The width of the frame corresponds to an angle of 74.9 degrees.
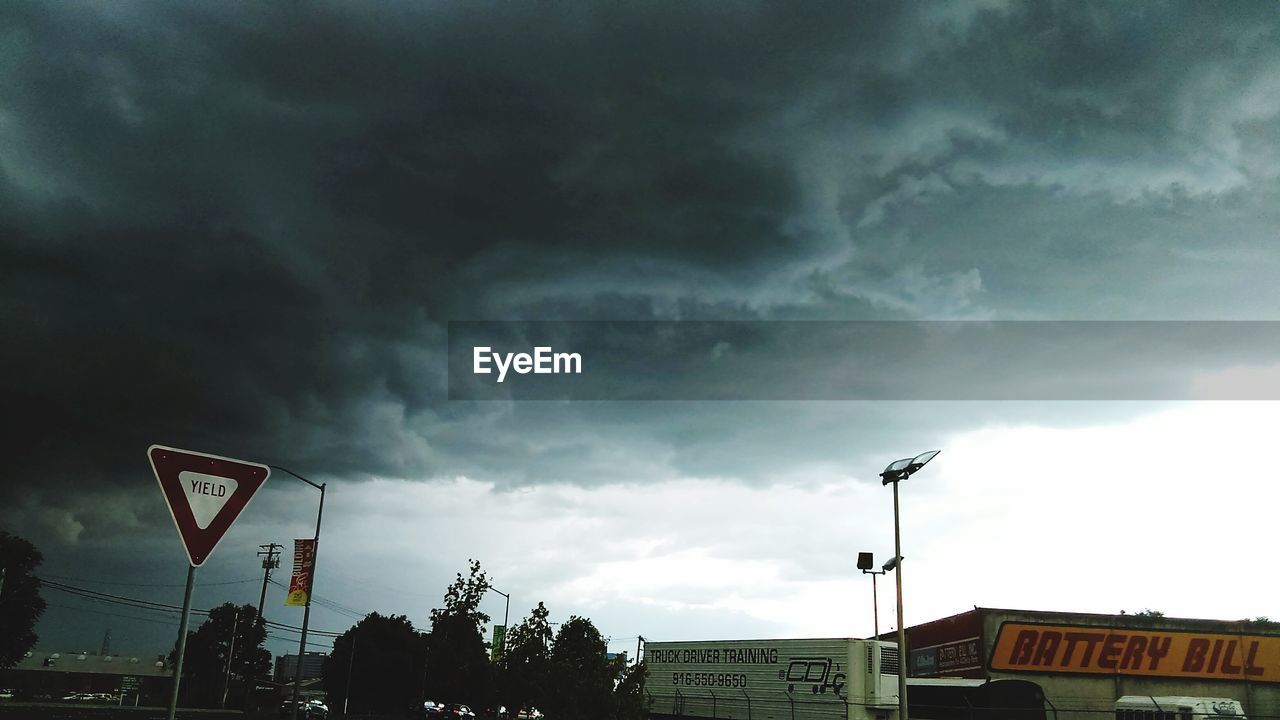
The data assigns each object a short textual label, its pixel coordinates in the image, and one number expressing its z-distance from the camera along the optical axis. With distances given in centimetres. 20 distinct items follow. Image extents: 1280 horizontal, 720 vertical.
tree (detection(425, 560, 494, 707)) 6538
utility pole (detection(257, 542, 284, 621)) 9040
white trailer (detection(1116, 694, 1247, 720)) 3572
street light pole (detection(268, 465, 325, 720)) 3300
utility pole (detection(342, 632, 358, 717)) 9631
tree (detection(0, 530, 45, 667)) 7050
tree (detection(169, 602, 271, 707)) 14562
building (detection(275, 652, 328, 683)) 17475
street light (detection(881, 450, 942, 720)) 2422
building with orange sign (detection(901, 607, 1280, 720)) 4638
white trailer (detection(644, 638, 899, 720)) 3331
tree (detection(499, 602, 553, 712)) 3609
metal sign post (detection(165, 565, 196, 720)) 562
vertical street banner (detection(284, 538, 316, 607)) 3356
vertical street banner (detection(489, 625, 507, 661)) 5888
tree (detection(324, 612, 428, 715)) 9775
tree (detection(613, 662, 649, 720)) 3300
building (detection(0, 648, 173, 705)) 12041
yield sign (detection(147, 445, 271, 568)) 585
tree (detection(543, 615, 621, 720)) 3278
